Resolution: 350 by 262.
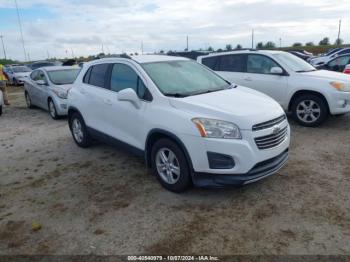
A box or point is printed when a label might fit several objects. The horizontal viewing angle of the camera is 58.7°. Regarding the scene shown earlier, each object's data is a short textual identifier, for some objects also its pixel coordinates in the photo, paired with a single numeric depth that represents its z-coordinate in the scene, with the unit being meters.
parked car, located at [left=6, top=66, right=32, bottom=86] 21.08
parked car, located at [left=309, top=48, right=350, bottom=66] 19.64
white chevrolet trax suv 3.58
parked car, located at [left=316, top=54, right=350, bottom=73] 11.05
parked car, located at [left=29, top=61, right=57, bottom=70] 25.01
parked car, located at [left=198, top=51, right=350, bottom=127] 6.60
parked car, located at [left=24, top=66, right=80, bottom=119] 8.98
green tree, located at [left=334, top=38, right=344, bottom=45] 57.57
